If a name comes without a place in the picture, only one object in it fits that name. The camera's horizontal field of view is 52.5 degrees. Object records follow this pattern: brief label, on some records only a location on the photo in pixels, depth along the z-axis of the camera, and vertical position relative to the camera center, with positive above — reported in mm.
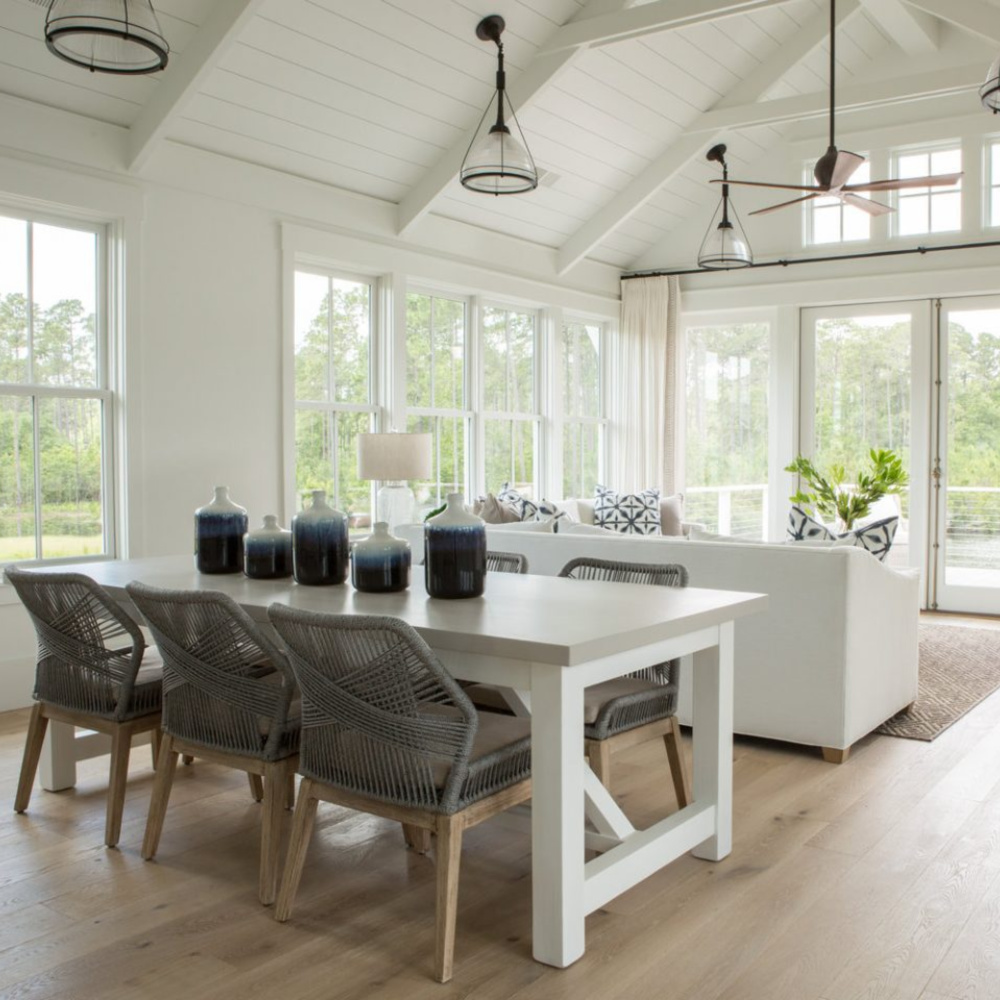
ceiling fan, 4789 +1468
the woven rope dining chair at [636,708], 2805 -656
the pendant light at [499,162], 4145 +1299
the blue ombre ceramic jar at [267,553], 3252 -241
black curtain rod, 7348 +1692
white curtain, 8461 +824
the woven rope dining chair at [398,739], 2166 -589
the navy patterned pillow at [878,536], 4156 -242
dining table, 2213 -446
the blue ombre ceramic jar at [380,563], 2936 -250
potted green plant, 6547 -67
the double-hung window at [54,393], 4547 +390
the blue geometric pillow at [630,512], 6684 -231
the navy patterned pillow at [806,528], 4543 -229
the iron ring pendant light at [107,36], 2787 +1254
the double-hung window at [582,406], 8258 +591
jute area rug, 4293 -1022
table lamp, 5434 +116
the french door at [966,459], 7383 +134
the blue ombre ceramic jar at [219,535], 3391 -191
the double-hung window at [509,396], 7352 +611
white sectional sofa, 3779 -611
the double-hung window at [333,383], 5879 +568
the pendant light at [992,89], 3389 +1309
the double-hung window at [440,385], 6672 +628
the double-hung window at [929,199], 7461 +2071
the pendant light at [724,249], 6383 +1444
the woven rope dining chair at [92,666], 2912 -562
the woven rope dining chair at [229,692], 2520 -553
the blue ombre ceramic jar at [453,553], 2779 -207
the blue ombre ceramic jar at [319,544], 3066 -202
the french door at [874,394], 7598 +642
